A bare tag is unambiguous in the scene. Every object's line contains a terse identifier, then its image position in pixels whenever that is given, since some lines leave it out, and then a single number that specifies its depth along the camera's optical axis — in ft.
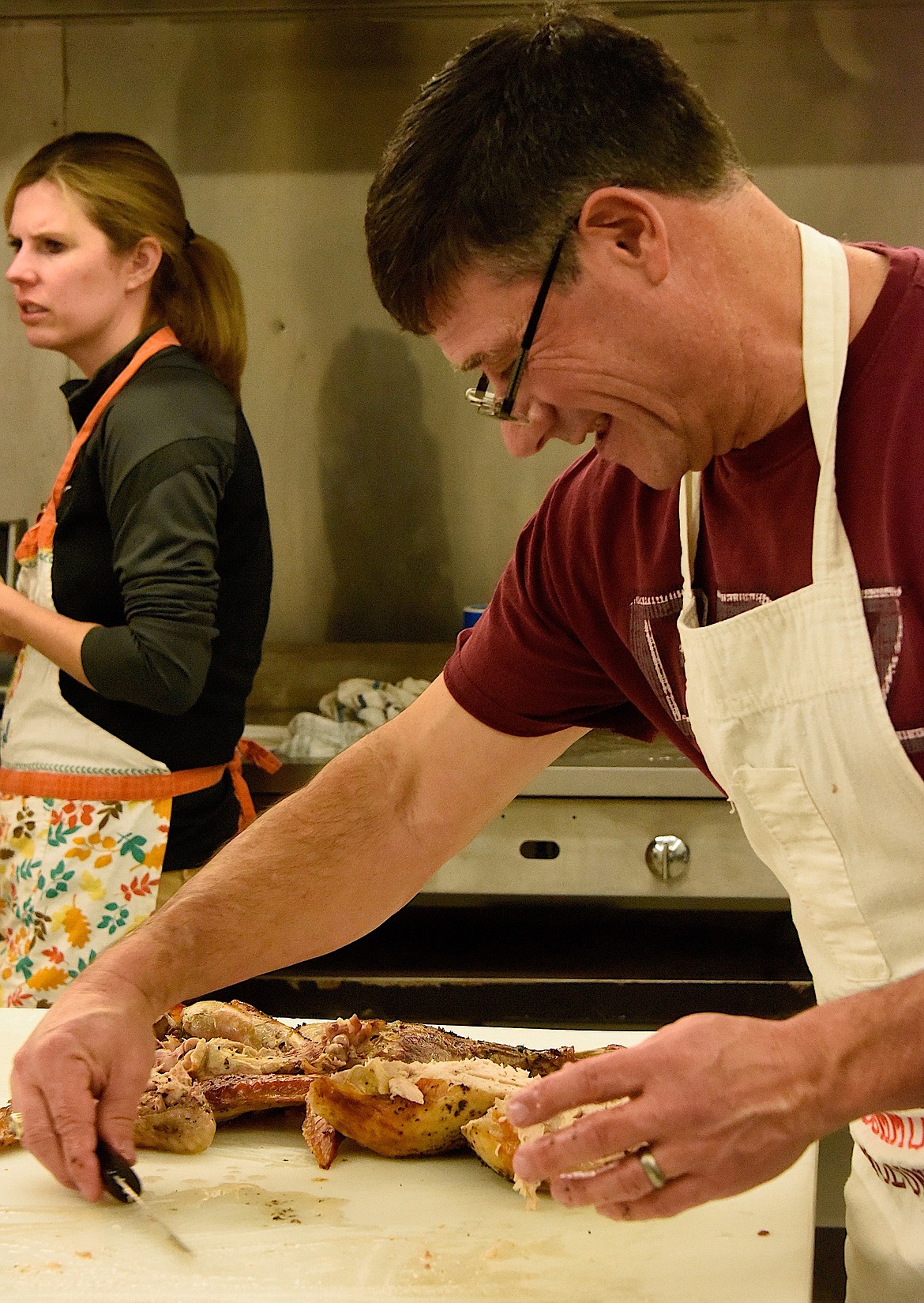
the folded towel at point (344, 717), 9.59
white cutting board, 3.72
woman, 7.26
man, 3.25
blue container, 10.92
